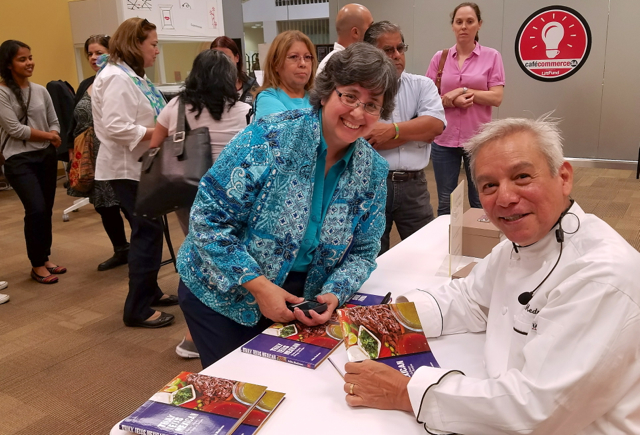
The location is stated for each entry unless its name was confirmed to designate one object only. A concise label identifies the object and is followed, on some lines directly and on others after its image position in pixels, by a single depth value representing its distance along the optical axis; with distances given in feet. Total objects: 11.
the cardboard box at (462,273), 5.31
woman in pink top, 10.85
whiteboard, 21.53
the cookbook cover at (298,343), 4.01
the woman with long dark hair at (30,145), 11.60
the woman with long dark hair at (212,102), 7.81
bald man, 8.76
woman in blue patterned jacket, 4.46
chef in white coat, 2.78
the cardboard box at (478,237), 6.17
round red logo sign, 22.57
